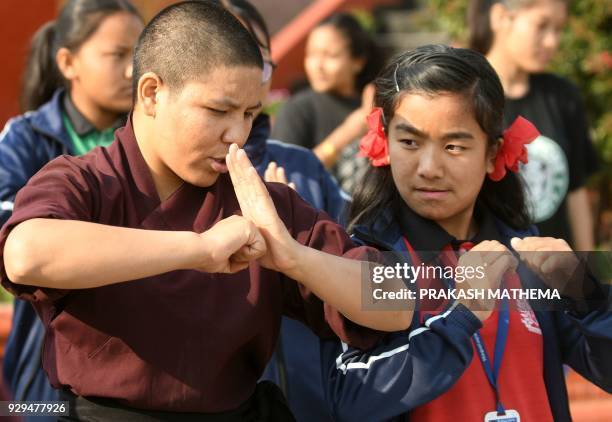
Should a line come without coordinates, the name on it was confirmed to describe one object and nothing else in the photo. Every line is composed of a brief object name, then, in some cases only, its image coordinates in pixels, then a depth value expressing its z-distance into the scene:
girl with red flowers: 5.25
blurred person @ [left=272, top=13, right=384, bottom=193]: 9.34
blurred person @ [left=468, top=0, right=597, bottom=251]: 9.34
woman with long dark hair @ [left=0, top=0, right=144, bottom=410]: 7.50
